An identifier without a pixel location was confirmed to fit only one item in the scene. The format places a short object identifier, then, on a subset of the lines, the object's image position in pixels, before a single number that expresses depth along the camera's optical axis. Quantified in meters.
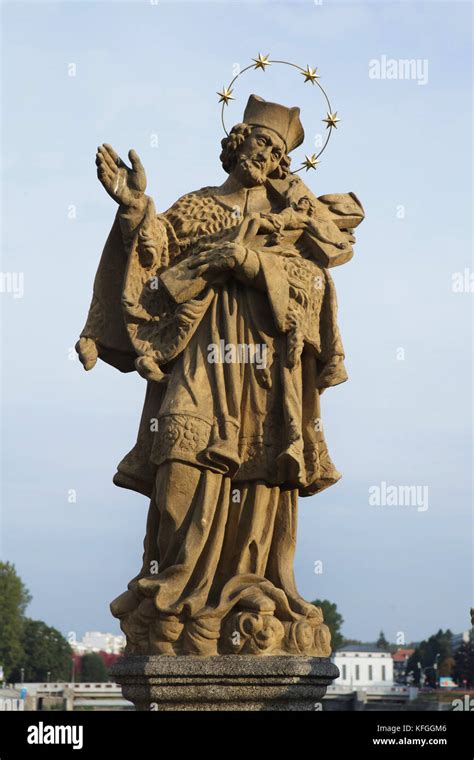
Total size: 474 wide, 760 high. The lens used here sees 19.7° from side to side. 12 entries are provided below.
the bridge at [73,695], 43.03
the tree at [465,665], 58.18
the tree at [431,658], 76.50
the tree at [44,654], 74.44
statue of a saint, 9.91
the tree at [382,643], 101.37
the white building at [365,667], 76.62
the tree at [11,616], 71.00
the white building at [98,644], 105.38
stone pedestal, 9.54
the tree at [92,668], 84.69
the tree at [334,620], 68.56
